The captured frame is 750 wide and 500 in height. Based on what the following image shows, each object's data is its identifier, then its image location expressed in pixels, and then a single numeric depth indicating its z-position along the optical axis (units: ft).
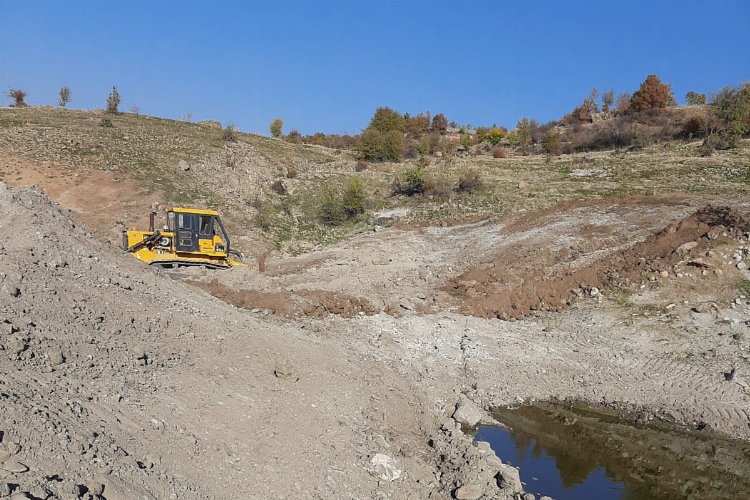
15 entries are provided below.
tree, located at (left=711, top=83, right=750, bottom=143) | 120.57
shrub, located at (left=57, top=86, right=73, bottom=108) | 160.97
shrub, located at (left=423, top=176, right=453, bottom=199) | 104.06
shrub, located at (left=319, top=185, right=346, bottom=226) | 98.78
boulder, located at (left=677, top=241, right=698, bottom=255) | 58.34
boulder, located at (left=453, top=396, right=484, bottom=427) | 37.04
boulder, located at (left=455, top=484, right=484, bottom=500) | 26.86
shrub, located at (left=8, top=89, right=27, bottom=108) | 152.05
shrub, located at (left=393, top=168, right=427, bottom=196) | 106.52
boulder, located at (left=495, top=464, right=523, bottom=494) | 28.25
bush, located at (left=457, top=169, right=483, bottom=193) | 105.70
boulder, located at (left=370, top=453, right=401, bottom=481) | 27.78
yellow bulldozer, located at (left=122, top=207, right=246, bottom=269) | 63.36
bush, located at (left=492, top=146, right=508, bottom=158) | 147.54
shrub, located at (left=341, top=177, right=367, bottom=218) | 100.01
